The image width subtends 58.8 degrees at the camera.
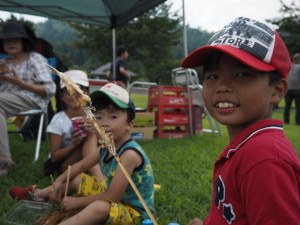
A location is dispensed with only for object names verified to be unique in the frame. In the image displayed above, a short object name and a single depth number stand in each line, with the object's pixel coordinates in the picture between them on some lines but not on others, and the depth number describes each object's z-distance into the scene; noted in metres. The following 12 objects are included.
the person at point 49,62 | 2.95
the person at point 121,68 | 5.20
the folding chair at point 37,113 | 2.56
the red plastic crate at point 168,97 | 4.12
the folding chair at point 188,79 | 4.08
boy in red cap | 0.58
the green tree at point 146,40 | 17.46
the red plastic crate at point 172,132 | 4.14
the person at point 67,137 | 1.98
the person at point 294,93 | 6.19
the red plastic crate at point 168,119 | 4.13
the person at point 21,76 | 2.43
